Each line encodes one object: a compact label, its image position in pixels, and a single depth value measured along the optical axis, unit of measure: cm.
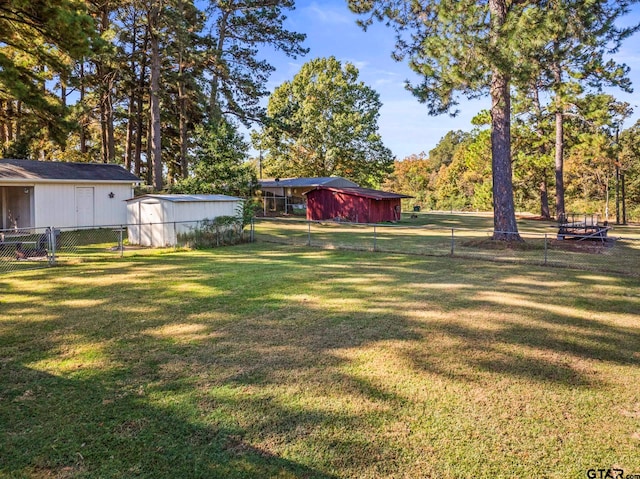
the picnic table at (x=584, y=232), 1631
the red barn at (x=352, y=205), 2912
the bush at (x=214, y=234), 1510
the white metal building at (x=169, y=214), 1506
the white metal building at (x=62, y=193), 1759
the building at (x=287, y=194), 3488
